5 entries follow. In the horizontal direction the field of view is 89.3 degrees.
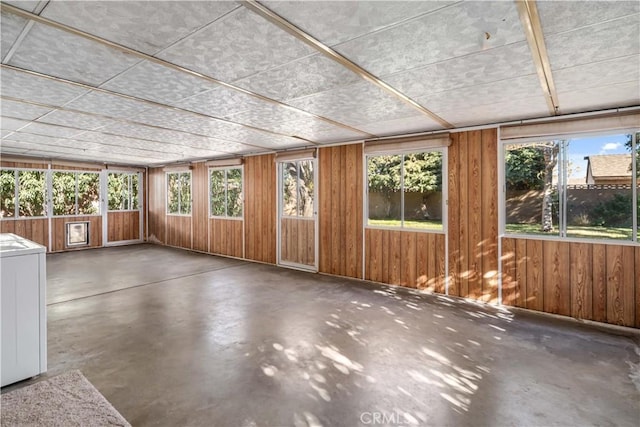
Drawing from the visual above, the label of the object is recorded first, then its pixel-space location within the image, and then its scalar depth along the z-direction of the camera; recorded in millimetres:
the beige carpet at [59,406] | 1967
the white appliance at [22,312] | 2357
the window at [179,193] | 8734
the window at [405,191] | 5051
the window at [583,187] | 3569
